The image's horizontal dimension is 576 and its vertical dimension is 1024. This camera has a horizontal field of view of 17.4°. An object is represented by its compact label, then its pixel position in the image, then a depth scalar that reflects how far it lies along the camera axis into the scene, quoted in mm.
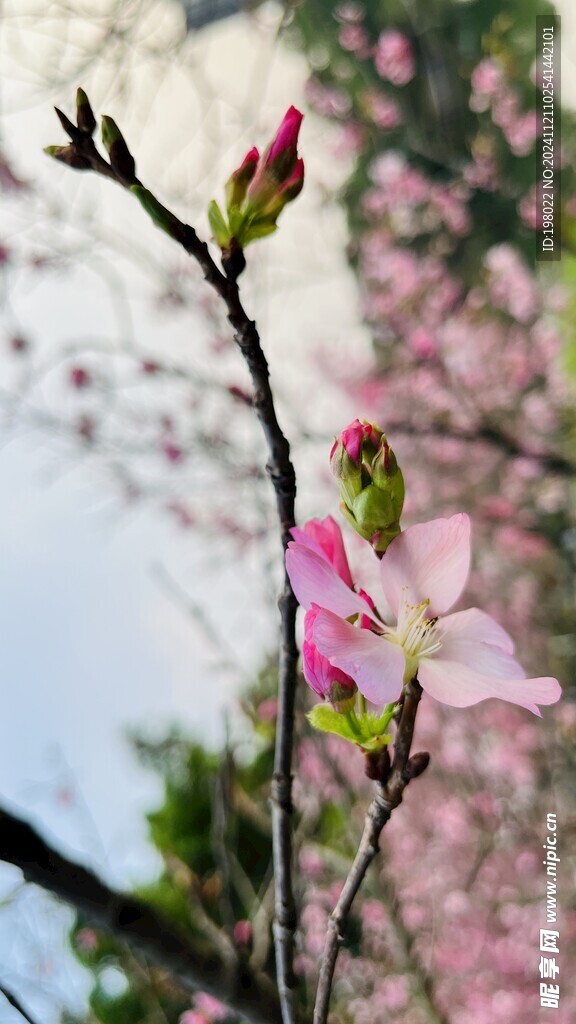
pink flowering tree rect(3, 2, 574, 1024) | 215
